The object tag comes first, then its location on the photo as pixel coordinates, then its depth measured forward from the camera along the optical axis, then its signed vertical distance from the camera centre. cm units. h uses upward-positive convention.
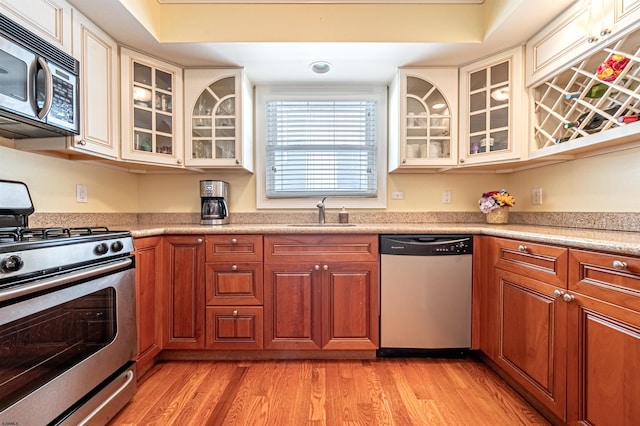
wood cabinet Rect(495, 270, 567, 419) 131 -63
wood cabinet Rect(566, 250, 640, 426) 102 -48
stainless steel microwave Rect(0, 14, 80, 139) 122 +56
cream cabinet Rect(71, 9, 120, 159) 164 +72
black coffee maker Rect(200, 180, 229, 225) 225 +6
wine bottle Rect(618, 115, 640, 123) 134 +42
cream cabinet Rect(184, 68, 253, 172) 222 +70
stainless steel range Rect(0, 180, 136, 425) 100 -45
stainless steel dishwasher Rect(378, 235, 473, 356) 195 -53
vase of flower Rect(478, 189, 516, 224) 222 +4
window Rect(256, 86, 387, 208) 258 +57
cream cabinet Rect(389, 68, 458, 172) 223 +71
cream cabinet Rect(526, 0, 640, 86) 135 +93
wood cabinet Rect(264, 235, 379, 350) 197 -55
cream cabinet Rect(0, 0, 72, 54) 130 +91
